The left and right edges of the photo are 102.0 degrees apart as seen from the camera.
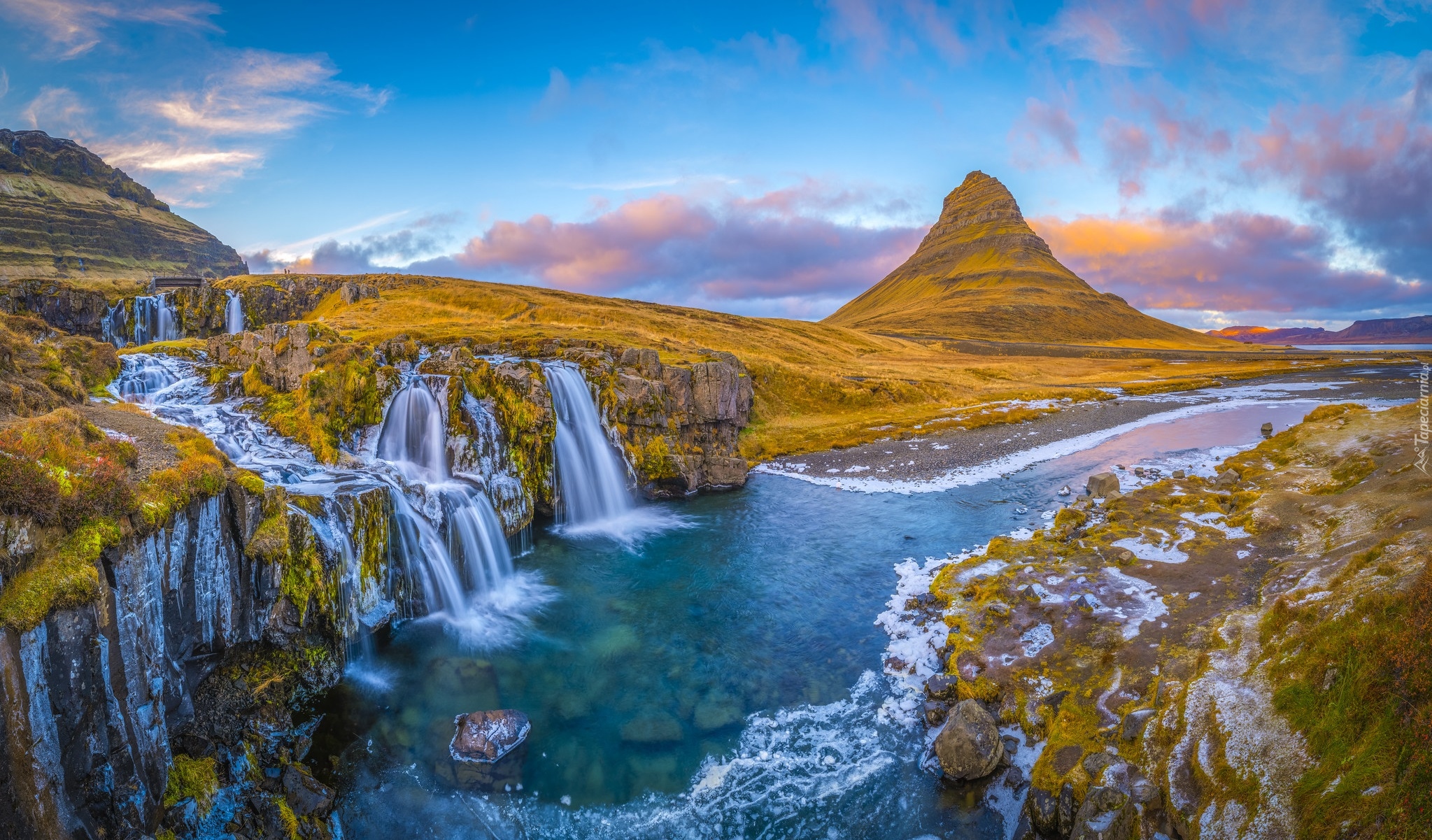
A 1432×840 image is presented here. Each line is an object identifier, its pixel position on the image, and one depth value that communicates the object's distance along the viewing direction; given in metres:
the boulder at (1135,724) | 11.99
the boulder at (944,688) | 15.60
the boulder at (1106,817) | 9.98
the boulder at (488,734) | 14.47
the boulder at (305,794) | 12.30
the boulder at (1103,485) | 31.33
